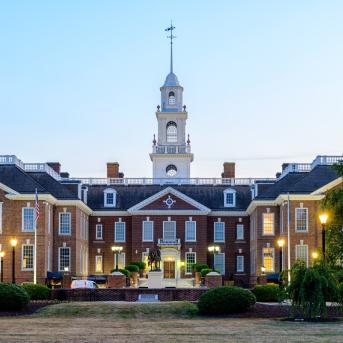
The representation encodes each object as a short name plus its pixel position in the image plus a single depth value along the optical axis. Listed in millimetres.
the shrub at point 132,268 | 62438
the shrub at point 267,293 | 41750
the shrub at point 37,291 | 41156
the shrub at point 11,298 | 33938
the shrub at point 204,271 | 59906
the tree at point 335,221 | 39812
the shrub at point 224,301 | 32750
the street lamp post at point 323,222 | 33812
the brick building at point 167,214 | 58969
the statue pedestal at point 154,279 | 52125
